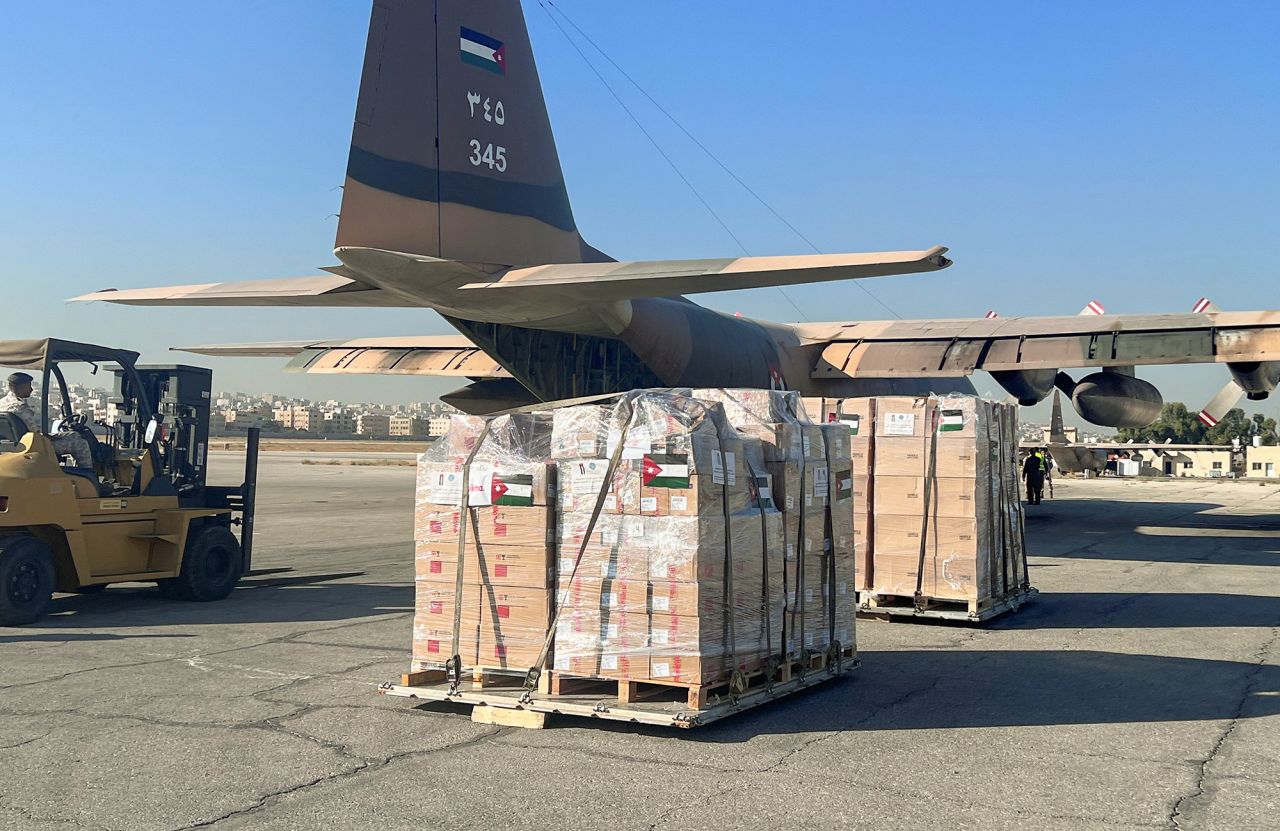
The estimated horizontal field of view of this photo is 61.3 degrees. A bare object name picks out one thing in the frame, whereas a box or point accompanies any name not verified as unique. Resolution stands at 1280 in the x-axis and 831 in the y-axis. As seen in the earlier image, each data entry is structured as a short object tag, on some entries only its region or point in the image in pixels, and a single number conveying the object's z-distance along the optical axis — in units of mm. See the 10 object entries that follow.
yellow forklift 10430
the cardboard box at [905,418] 11234
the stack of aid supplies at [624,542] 6762
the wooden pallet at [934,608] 10773
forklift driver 11281
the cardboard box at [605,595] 6809
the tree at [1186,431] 102188
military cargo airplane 11109
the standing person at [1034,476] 30406
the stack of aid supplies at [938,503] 10945
